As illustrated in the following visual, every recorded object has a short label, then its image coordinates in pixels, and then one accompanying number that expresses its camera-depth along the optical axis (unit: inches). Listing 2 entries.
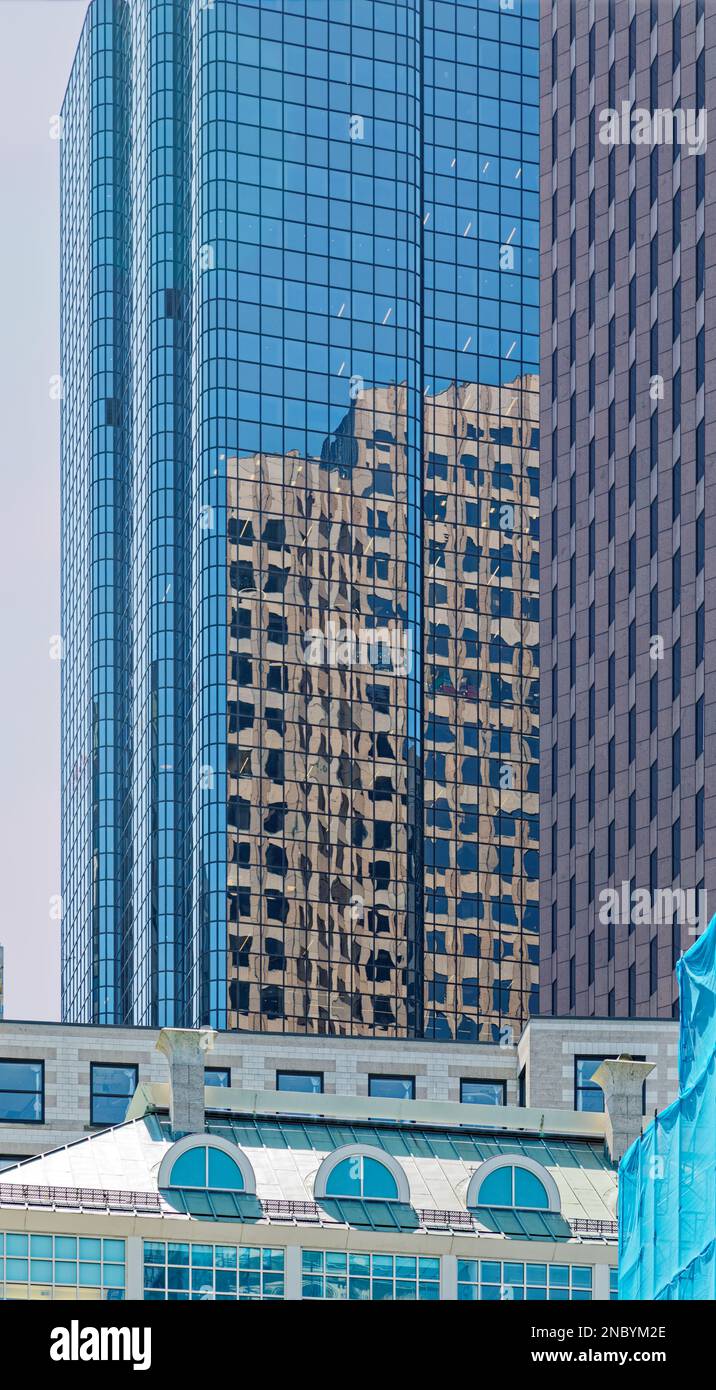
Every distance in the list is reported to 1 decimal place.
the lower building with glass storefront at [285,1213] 3646.7
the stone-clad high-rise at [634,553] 6983.3
